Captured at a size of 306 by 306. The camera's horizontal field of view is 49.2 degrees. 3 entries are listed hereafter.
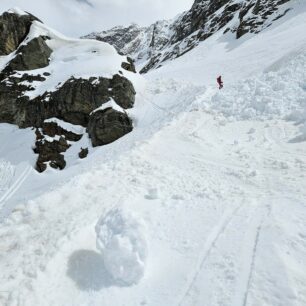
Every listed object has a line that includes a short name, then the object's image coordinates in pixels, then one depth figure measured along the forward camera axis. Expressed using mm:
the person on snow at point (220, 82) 24983
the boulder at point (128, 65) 32291
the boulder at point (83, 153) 23728
